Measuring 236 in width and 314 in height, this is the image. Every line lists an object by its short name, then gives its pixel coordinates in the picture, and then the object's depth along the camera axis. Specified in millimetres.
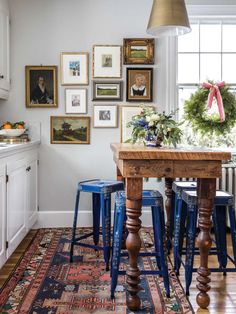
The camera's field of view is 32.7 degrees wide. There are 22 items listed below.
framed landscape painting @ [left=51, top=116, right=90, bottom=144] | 4438
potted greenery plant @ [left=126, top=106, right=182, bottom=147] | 2779
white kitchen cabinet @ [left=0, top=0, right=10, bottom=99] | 3993
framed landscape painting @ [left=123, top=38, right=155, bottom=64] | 4363
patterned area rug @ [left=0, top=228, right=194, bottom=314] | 2506
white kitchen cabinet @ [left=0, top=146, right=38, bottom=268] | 2957
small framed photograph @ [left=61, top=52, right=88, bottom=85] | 4383
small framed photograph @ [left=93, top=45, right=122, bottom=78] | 4383
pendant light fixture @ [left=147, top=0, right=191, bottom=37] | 2982
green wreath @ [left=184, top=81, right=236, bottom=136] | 4145
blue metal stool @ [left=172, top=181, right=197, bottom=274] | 3018
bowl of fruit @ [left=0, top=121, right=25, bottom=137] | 3957
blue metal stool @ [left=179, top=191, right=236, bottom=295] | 2709
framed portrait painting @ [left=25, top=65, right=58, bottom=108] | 4379
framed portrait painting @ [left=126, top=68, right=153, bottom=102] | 4395
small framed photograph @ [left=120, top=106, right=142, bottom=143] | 4422
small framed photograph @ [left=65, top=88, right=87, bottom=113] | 4414
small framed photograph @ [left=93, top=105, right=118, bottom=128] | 4430
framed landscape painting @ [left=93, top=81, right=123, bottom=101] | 4410
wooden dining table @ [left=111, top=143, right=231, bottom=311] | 2338
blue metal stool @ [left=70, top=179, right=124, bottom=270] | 3148
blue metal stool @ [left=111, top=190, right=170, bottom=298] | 2611
